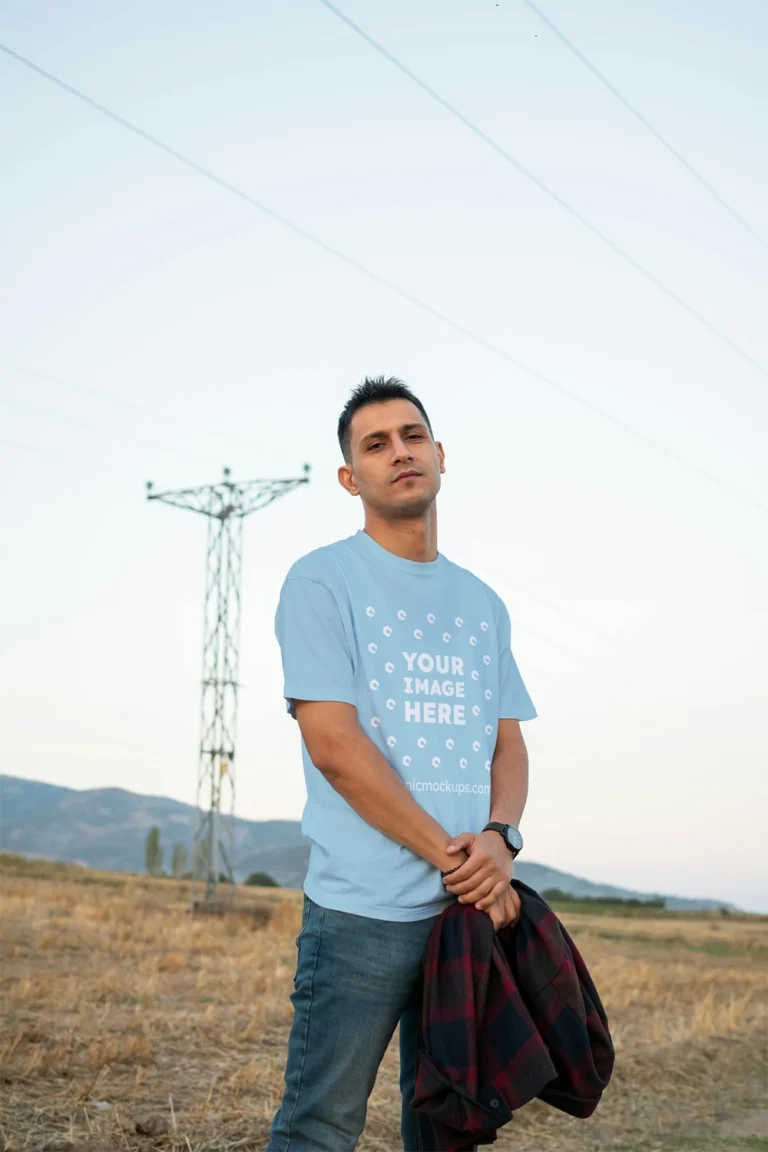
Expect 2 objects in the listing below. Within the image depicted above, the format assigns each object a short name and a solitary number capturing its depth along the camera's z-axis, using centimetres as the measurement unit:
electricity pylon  2342
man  269
